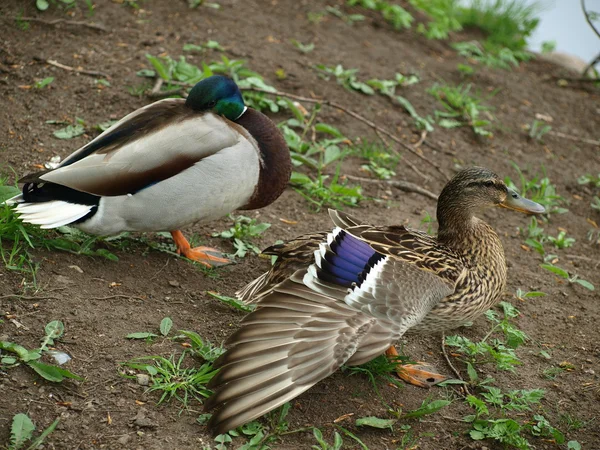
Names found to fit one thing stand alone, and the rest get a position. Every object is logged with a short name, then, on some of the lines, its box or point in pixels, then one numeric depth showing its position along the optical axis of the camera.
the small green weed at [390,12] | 14.85
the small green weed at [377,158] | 10.44
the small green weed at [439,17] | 15.23
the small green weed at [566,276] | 8.93
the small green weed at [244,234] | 8.34
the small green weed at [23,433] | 5.02
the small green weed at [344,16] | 14.42
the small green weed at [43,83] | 9.82
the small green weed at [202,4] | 12.53
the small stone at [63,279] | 6.84
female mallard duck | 5.43
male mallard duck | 7.11
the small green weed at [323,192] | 9.40
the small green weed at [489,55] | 15.01
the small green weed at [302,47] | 12.66
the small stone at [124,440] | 5.32
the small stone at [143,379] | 5.93
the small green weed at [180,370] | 5.90
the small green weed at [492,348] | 6.98
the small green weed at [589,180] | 11.82
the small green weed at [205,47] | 11.35
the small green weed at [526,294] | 8.25
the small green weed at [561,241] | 9.89
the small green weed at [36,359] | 5.64
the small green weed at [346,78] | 11.97
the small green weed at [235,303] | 7.05
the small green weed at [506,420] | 6.11
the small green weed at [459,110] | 12.17
